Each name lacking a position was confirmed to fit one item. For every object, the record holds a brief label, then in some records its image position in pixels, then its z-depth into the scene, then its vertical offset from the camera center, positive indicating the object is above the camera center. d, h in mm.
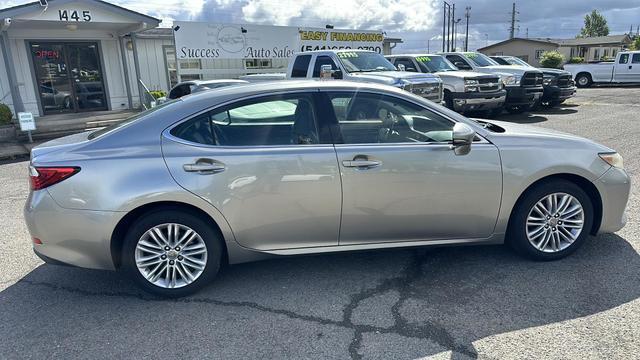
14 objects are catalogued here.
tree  86562 +4407
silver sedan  3287 -891
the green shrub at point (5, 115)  11594 -899
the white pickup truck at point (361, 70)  10250 -194
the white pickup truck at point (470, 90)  12273 -917
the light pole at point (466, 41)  58169 +1893
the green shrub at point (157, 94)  15289 -742
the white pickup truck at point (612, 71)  24266 -1169
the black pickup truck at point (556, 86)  14945 -1128
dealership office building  12328 +334
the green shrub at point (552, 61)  33812 -665
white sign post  10812 -1020
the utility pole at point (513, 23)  78000 +5112
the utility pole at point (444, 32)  53406 +2857
